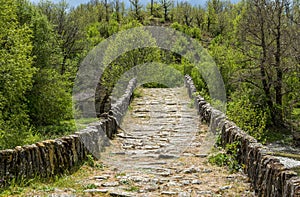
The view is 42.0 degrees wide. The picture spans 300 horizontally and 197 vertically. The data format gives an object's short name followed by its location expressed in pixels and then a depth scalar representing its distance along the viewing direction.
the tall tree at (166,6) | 82.28
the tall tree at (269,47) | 30.03
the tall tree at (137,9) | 79.50
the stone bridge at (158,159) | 6.50
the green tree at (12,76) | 19.86
